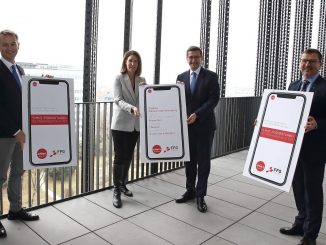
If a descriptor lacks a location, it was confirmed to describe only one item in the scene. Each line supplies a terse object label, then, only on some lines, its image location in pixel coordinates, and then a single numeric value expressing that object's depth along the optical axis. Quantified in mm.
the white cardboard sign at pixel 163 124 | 2791
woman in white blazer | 2955
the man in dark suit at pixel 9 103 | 2219
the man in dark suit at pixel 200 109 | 2918
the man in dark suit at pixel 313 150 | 2176
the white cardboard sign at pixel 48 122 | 2260
